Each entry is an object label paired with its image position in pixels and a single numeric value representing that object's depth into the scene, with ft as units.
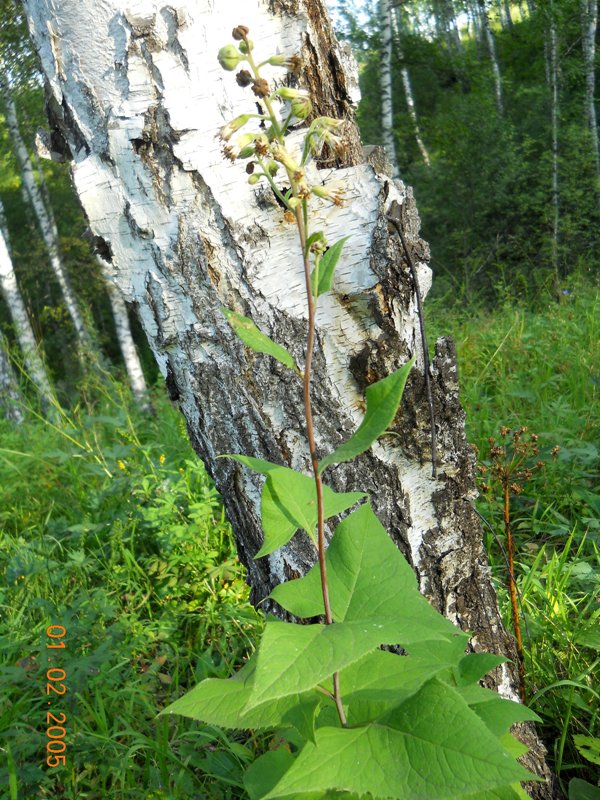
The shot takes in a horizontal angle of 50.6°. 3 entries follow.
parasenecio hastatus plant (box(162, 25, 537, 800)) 2.42
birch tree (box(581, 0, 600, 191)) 36.47
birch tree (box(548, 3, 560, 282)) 32.78
